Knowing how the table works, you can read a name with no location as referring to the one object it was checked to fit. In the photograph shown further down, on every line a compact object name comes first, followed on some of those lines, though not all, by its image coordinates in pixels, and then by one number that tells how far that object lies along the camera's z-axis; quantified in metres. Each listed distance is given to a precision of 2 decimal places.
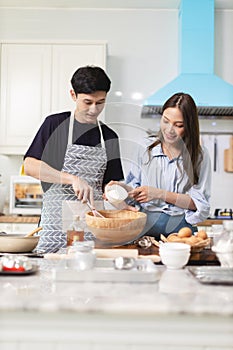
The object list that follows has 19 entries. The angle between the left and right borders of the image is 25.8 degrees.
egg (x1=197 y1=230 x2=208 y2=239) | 1.95
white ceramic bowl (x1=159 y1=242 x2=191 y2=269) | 1.63
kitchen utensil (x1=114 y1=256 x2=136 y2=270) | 1.52
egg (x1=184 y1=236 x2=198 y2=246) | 1.88
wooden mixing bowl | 1.91
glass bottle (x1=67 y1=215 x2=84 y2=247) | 2.00
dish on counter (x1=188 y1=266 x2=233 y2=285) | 1.42
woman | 2.39
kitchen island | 1.17
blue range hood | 3.98
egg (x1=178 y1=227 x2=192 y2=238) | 1.94
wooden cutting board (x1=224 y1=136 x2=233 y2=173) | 4.20
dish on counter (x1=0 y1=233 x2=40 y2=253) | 1.86
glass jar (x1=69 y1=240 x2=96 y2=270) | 1.53
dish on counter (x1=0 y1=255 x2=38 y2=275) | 1.51
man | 2.26
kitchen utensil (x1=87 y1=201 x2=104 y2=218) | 2.02
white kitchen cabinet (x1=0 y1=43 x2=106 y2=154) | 3.99
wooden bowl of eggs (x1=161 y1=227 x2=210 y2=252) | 1.88
